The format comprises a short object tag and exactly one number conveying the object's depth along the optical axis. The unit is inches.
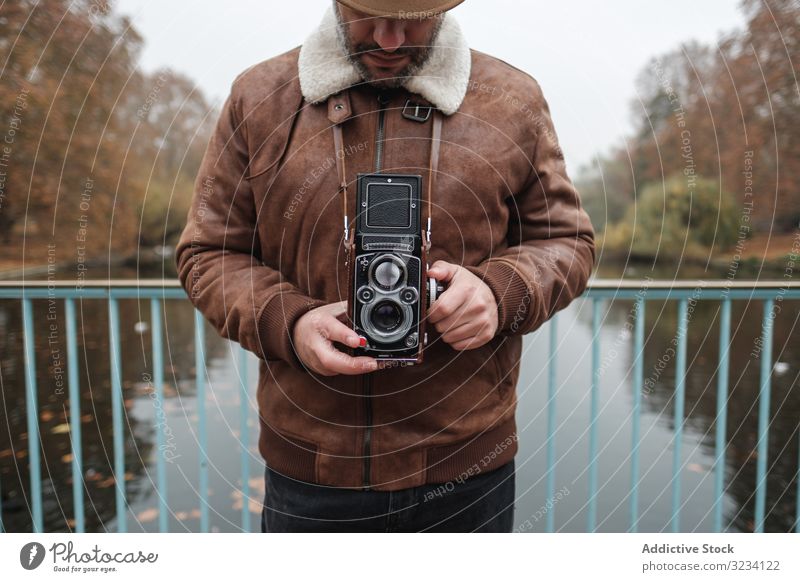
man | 49.1
